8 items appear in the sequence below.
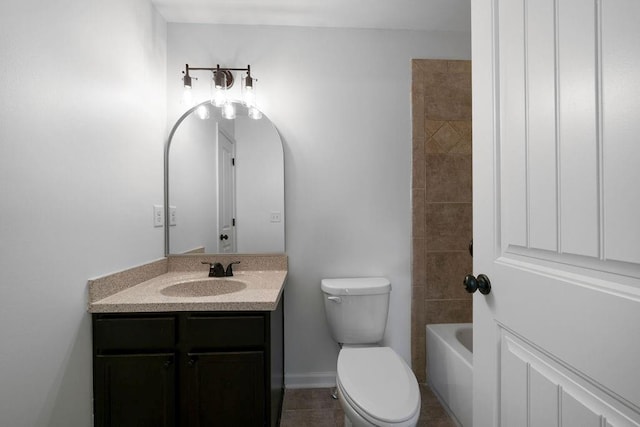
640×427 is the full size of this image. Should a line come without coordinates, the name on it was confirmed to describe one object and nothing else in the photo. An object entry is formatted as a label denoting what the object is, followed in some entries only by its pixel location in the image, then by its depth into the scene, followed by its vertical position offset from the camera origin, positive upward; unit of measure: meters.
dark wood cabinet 1.17 -0.64
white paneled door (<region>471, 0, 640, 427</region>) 0.50 -0.01
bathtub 1.47 -0.88
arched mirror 1.84 +0.20
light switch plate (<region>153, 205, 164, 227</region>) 1.67 -0.02
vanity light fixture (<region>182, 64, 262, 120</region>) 1.76 +0.76
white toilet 1.08 -0.73
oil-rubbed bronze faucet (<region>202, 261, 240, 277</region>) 1.71 -0.35
